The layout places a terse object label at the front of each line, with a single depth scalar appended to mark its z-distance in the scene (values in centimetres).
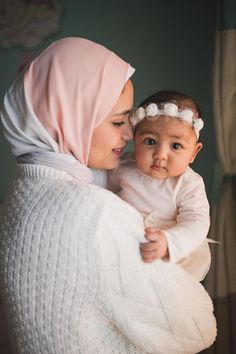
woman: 99
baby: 132
